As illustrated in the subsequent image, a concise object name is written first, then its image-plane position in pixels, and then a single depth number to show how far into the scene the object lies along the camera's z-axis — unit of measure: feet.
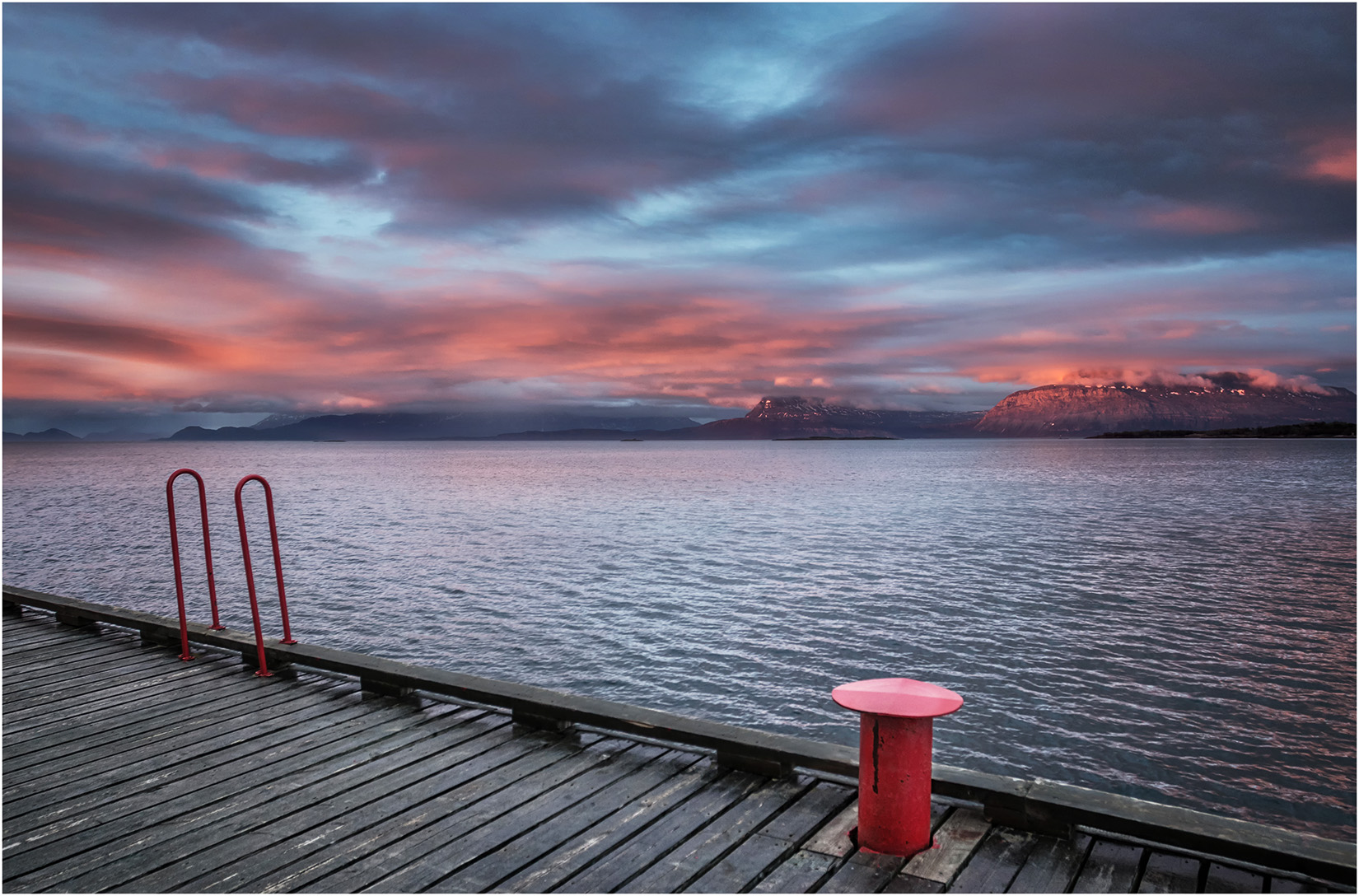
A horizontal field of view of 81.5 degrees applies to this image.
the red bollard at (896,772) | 13.12
